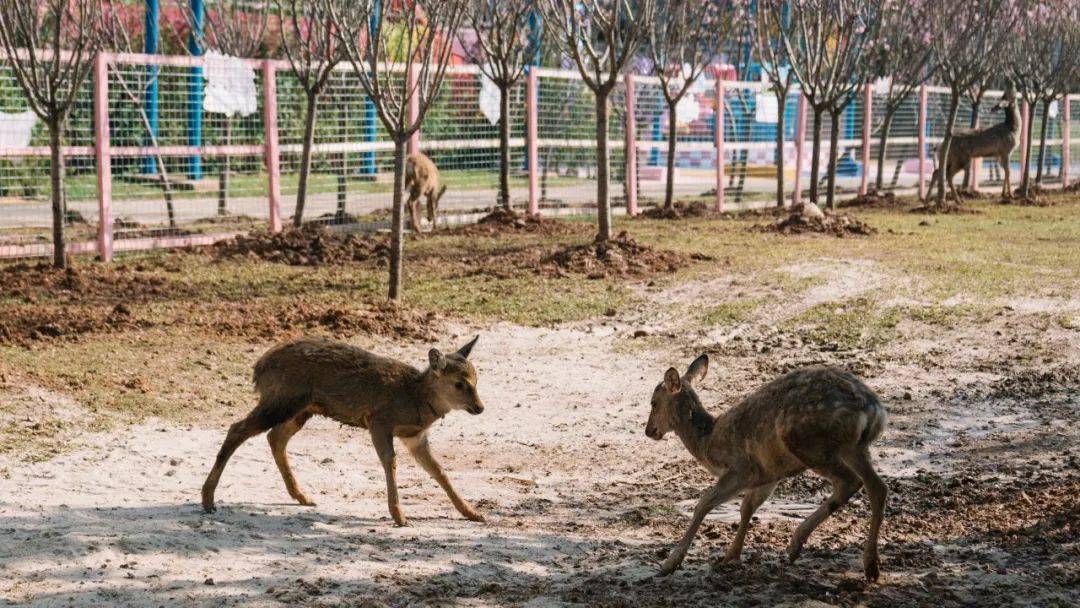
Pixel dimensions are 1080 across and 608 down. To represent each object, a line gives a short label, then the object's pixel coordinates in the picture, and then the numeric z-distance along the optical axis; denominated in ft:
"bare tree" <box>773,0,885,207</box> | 67.05
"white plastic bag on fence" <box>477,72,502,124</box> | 70.95
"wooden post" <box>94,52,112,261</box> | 51.78
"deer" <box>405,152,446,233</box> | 61.57
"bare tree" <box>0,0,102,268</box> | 43.29
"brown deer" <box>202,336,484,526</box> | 22.85
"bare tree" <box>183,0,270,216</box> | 77.97
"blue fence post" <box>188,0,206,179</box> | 58.03
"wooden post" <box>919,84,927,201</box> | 96.73
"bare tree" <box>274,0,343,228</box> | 58.13
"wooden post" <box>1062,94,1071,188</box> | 107.86
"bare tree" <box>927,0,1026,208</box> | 76.07
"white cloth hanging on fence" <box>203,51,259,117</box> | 57.31
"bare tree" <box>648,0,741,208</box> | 71.10
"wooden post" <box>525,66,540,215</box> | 70.79
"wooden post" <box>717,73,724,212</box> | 79.82
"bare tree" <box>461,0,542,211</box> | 67.36
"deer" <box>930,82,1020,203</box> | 87.61
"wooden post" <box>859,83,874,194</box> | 91.86
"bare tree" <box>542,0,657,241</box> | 51.70
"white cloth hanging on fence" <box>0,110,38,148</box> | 51.60
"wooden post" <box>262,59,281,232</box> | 59.00
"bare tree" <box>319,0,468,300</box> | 40.04
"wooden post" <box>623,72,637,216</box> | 75.66
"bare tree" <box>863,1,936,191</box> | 77.61
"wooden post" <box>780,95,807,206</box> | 84.48
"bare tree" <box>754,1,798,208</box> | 72.13
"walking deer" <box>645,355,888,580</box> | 18.81
